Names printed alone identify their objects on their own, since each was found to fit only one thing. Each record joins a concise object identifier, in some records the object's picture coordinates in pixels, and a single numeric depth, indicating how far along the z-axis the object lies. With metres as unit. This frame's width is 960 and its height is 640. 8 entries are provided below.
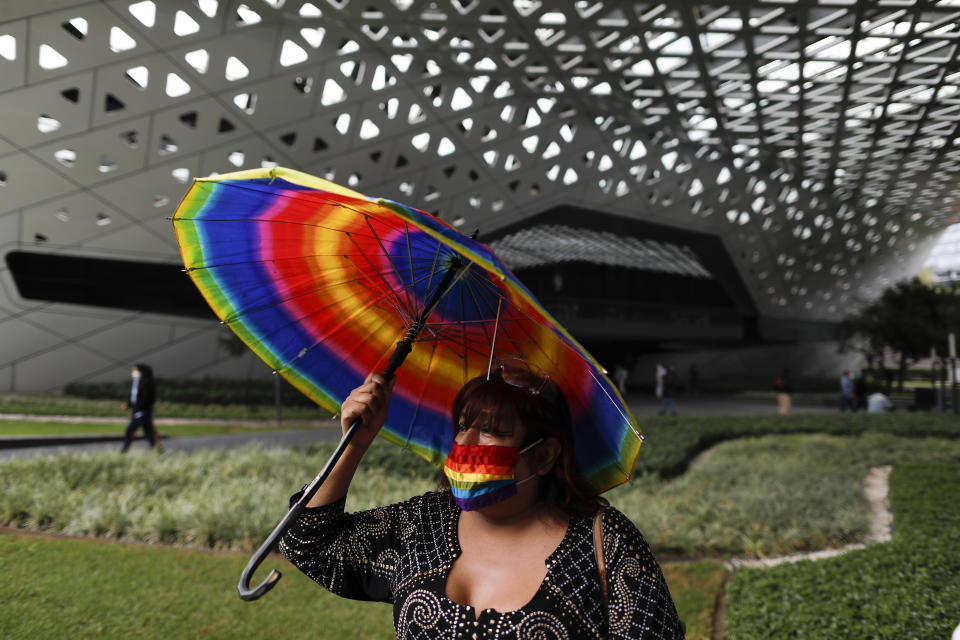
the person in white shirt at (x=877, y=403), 19.50
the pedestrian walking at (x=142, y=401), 10.07
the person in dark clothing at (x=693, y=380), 30.85
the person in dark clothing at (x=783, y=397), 20.00
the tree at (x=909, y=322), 29.22
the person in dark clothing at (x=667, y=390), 19.06
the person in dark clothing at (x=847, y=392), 21.91
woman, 1.54
